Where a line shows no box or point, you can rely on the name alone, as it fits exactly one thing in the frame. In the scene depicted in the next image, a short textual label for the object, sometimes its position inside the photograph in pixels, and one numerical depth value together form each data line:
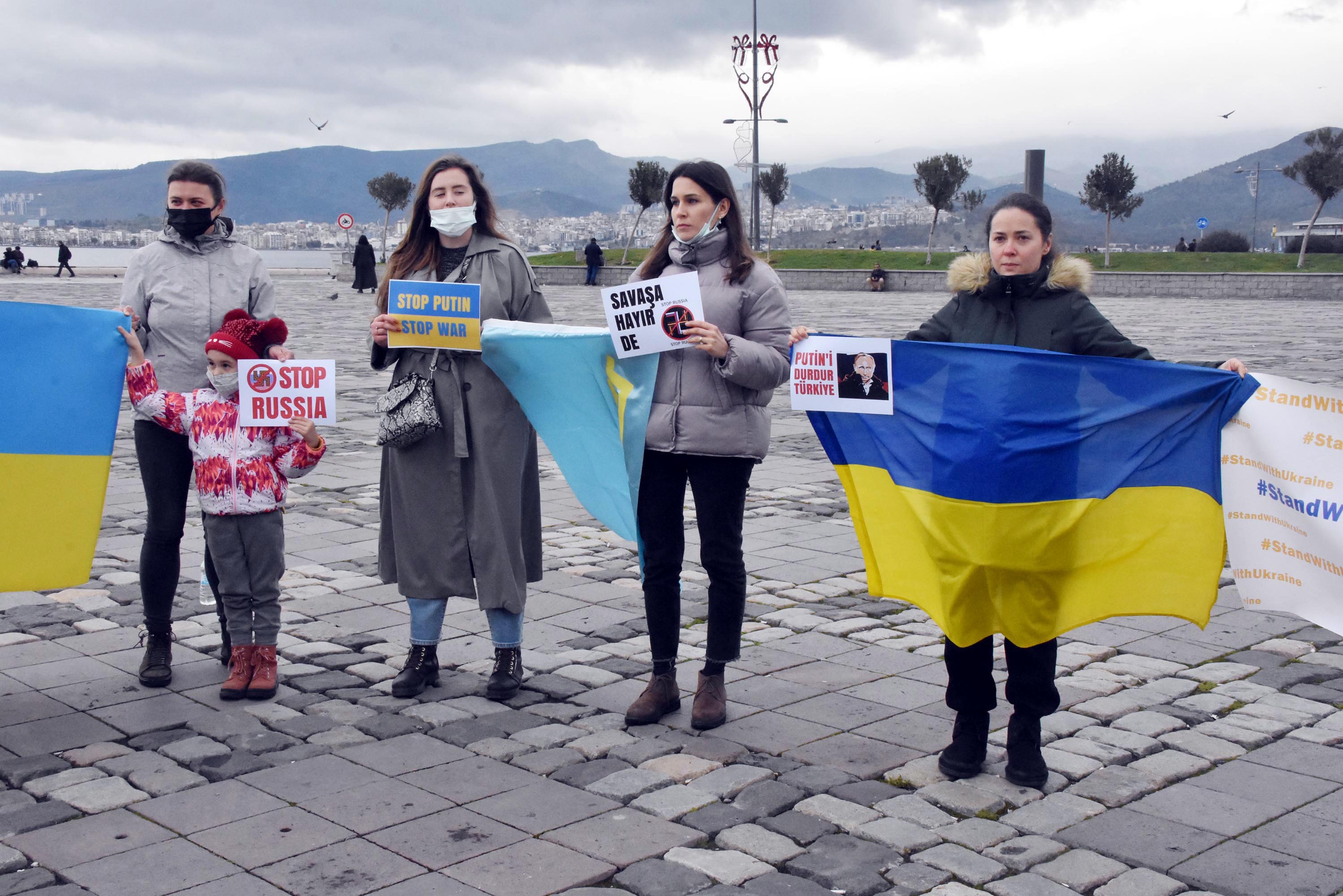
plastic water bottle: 5.61
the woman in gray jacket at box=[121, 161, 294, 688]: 5.29
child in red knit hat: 5.15
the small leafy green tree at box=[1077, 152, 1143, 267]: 53.34
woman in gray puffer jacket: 4.79
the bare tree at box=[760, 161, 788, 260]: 63.56
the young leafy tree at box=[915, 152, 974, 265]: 57.41
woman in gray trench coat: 5.25
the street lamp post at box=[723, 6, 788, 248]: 43.81
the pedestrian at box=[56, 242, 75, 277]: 49.31
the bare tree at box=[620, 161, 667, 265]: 59.03
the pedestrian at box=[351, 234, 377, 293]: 40.22
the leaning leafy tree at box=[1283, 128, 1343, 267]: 48.06
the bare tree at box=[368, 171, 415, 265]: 65.00
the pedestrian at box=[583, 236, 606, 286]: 47.72
